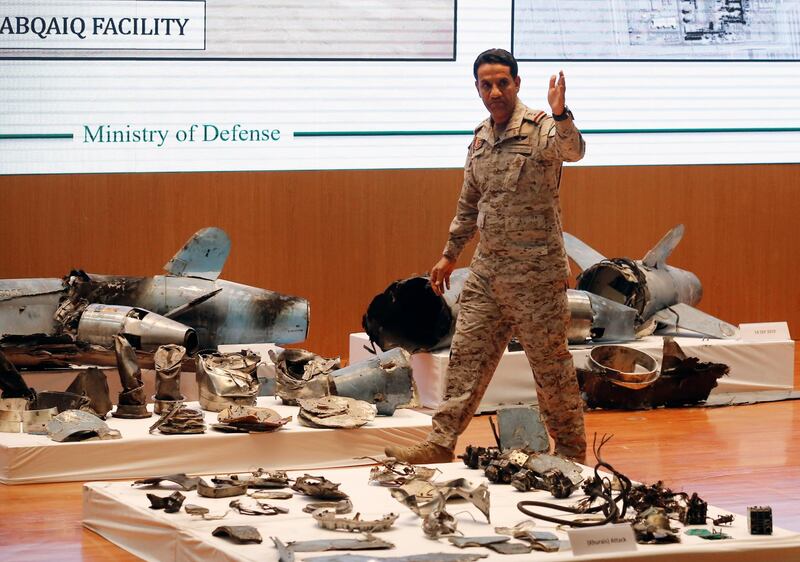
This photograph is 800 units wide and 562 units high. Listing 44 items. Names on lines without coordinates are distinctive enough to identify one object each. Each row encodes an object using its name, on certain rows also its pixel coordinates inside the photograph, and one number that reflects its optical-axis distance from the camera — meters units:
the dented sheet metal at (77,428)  11.33
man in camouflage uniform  11.01
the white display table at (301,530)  8.33
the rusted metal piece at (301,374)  12.89
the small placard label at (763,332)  16.11
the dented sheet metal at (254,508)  9.18
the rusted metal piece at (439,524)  8.65
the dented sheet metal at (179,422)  11.63
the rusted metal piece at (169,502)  9.20
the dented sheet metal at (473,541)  8.44
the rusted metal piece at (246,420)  11.75
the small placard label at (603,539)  8.13
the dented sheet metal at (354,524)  8.71
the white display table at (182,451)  11.21
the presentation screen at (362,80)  16.56
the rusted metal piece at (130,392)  12.22
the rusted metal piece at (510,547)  8.31
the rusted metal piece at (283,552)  7.95
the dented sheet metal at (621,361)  14.54
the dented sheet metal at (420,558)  8.03
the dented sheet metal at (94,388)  12.14
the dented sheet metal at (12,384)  12.02
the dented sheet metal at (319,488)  9.53
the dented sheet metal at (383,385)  12.78
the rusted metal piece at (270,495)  9.62
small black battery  8.74
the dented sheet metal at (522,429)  11.21
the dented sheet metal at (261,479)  9.91
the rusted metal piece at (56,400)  12.08
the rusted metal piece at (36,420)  11.71
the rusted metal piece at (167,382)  12.42
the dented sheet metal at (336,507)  9.21
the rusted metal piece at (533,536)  8.35
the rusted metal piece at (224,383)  12.57
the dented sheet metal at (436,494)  9.06
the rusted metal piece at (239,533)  8.37
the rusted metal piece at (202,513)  9.01
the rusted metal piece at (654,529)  8.57
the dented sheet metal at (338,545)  8.26
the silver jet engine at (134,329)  13.71
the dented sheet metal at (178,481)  9.89
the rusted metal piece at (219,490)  9.61
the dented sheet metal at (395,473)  10.15
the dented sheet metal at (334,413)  12.04
